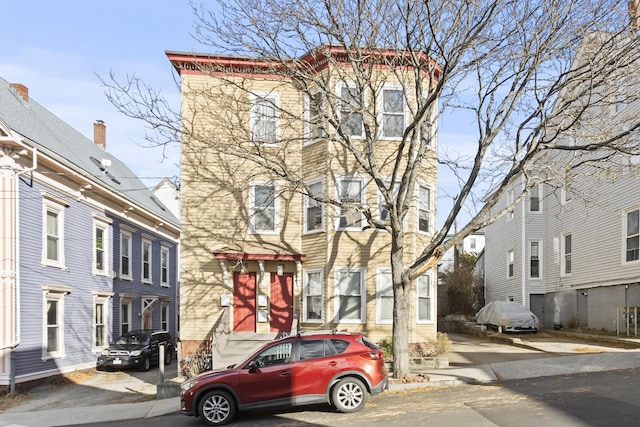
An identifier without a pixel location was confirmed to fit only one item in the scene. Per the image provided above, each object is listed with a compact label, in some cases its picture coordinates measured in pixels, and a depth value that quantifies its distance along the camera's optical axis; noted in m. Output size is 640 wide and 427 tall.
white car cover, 24.78
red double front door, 18.83
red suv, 10.62
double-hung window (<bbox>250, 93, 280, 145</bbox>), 19.10
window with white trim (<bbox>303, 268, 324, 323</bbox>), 18.11
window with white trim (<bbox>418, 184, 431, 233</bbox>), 18.45
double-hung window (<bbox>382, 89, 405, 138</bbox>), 18.09
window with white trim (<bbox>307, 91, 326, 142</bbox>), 13.92
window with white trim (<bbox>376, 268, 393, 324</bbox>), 17.70
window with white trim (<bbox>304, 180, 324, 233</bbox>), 18.55
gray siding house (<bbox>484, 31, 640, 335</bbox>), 20.16
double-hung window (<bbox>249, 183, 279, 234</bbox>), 19.11
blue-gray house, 16.91
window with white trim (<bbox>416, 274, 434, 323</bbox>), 17.95
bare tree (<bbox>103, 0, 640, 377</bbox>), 12.69
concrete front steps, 14.31
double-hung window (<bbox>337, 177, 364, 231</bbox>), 18.06
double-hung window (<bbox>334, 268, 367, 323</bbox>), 17.73
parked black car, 21.20
